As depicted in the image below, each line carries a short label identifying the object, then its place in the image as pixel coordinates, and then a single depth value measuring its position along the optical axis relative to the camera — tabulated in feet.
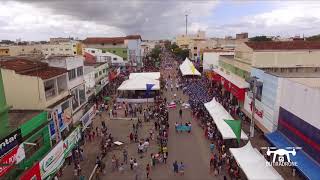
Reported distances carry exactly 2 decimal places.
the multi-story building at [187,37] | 338.92
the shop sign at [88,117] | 62.33
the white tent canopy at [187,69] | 135.92
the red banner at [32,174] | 33.32
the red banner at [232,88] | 74.98
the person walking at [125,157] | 52.12
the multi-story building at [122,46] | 190.10
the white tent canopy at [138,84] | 98.78
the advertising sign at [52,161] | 38.31
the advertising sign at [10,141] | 30.61
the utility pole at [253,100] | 58.65
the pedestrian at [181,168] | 47.31
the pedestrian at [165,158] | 51.58
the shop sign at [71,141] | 48.60
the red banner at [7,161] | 30.87
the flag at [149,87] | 97.26
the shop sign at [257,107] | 60.82
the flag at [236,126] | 51.70
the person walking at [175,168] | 47.42
